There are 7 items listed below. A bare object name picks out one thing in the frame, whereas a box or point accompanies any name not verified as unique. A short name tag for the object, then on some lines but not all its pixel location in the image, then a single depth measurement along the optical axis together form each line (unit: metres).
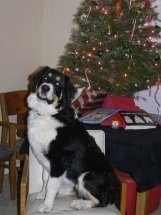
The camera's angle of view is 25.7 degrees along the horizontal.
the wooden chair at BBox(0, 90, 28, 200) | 3.20
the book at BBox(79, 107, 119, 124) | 2.93
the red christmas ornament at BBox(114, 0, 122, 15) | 3.17
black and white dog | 2.17
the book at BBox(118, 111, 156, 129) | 2.87
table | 2.52
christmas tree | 3.19
